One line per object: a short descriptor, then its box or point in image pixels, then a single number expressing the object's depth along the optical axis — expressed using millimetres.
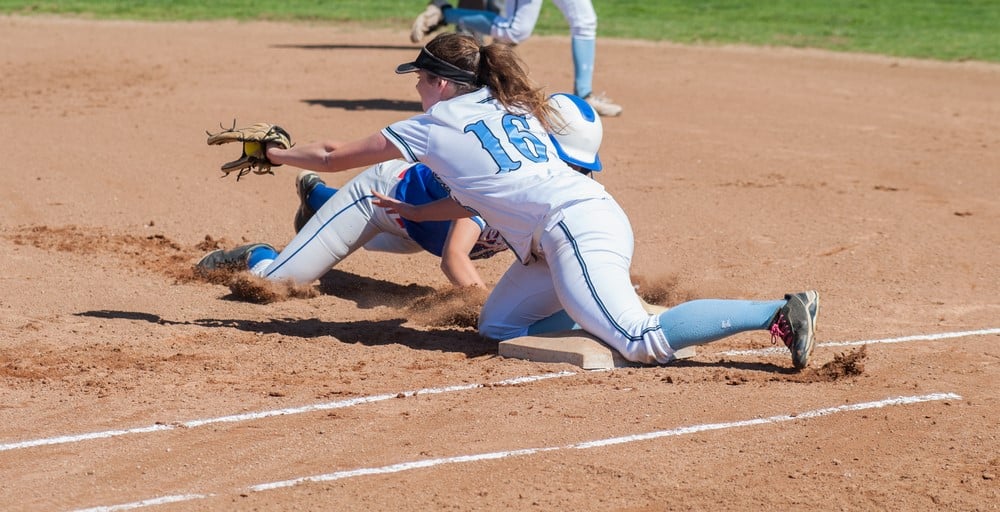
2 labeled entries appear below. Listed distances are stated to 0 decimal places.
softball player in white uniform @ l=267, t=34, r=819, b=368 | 9062
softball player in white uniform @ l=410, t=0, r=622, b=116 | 20141
